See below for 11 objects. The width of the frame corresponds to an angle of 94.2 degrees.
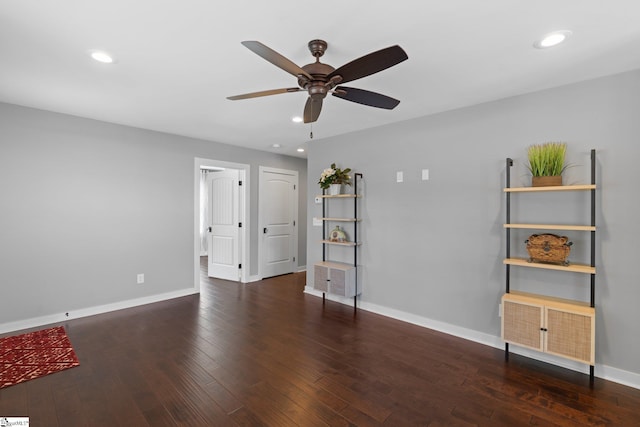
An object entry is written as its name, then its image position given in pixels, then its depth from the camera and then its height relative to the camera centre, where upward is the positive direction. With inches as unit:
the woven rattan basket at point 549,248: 102.2 -13.0
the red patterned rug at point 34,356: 99.3 -54.0
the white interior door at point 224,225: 227.0 -10.9
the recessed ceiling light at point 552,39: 77.1 +46.3
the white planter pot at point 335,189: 175.0 +13.1
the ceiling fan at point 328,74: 63.6 +33.5
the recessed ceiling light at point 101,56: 87.8 +46.9
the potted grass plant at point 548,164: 105.2 +17.0
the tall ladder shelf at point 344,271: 165.6 -34.1
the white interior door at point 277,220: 235.3 -7.8
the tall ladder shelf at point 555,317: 95.7 -36.0
